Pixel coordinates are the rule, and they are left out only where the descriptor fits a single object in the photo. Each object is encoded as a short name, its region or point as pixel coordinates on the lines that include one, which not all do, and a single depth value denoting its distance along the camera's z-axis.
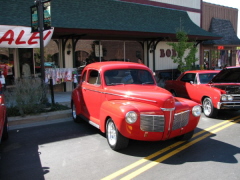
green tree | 13.16
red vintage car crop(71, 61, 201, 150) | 4.60
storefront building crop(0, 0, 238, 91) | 11.78
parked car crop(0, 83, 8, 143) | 4.82
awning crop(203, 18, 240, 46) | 21.39
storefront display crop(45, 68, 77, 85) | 11.83
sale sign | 9.84
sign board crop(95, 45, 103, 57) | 14.79
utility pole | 8.46
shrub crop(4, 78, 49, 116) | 7.70
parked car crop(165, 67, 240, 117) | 7.39
